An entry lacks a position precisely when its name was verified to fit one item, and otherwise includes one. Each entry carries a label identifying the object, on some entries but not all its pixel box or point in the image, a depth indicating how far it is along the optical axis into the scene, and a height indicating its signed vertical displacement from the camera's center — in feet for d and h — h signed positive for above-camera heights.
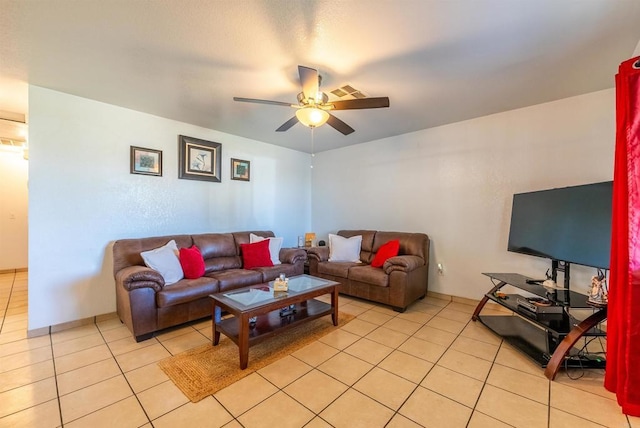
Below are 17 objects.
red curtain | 5.33 -0.73
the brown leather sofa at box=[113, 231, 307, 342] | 8.40 -2.73
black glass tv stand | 6.50 -3.14
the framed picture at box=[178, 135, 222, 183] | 12.25 +2.41
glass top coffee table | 7.06 -2.97
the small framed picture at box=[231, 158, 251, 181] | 14.24 +2.17
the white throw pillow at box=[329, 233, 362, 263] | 13.98 -2.10
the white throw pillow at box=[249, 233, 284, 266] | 13.20 -1.84
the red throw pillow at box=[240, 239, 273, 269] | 12.49 -2.22
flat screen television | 6.93 -0.35
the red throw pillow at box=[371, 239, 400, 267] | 12.39 -1.98
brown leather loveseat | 10.93 -2.77
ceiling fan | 7.29 +3.07
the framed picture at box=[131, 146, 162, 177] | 10.87 +1.98
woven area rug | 6.27 -4.19
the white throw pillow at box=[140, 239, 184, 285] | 9.53 -2.02
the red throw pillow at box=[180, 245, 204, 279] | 10.22 -2.16
